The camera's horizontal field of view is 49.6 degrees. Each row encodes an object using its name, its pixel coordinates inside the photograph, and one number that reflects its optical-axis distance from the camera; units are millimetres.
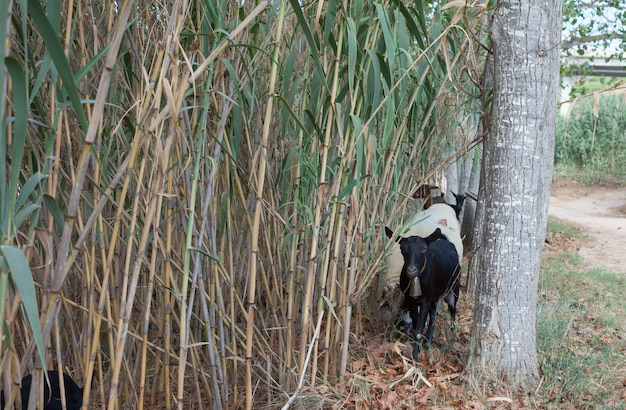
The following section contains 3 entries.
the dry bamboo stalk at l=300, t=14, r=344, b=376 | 2541
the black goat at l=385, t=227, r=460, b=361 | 3490
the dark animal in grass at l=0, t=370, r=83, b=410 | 2350
